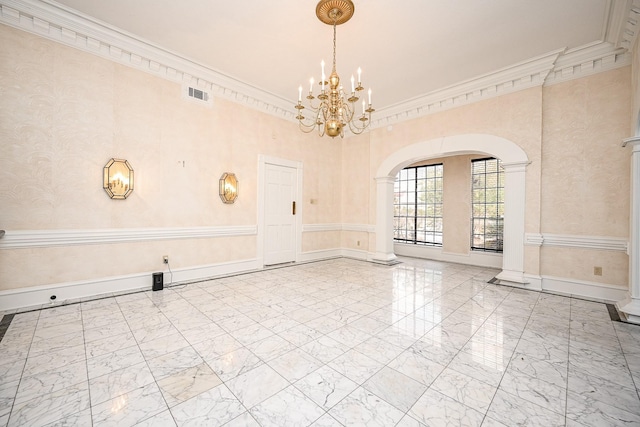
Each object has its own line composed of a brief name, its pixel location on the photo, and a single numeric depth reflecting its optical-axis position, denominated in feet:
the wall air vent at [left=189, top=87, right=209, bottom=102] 15.93
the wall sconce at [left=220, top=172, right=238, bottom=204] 17.03
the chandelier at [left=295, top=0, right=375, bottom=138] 10.00
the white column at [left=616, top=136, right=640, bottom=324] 10.65
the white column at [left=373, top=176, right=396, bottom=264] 22.24
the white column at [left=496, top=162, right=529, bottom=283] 15.48
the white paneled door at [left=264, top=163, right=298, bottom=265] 19.89
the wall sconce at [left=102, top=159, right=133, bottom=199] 12.89
